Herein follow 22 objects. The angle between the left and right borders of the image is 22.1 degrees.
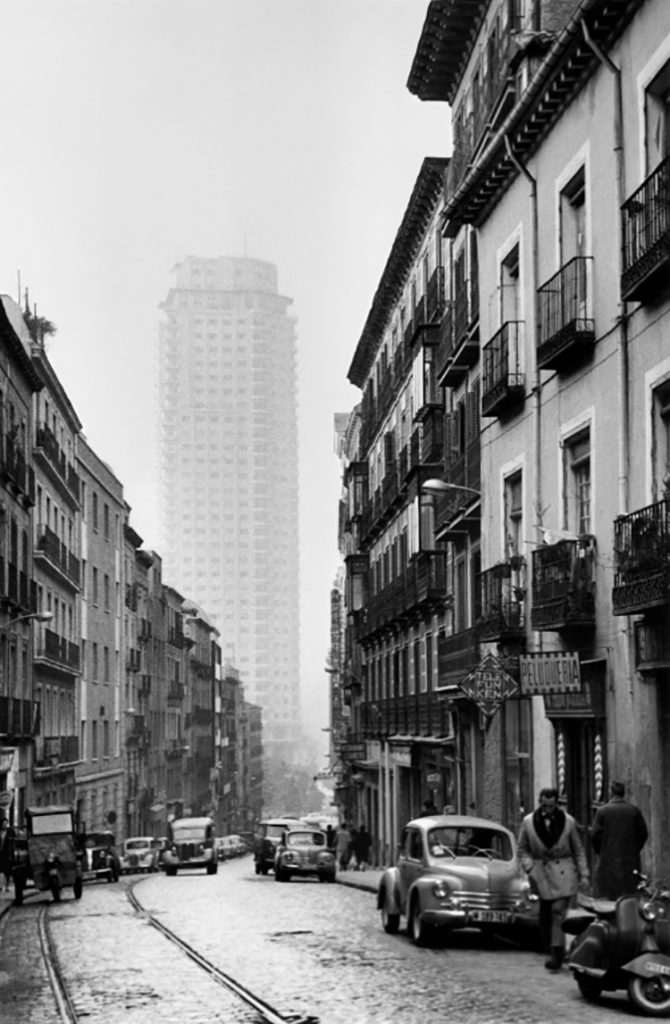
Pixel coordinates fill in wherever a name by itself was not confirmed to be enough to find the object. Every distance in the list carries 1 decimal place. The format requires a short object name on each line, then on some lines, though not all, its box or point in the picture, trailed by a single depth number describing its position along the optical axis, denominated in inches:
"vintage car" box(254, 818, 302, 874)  1787.6
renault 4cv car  736.3
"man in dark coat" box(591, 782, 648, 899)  704.4
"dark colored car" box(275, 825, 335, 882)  1521.9
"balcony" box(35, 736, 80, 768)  2235.5
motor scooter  518.6
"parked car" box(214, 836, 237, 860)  3044.8
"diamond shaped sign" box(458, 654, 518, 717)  902.4
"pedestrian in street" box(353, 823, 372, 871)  1971.0
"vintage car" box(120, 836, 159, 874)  2393.0
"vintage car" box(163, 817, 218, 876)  1959.9
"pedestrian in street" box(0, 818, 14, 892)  1549.0
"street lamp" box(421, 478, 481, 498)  1155.9
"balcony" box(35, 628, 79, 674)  2265.0
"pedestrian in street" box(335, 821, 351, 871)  1963.6
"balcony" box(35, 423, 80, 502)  2293.3
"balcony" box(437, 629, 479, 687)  1362.0
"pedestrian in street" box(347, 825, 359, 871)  1979.6
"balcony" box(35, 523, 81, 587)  2272.4
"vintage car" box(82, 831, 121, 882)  1844.2
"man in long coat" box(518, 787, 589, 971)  650.2
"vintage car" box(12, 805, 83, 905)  1453.0
